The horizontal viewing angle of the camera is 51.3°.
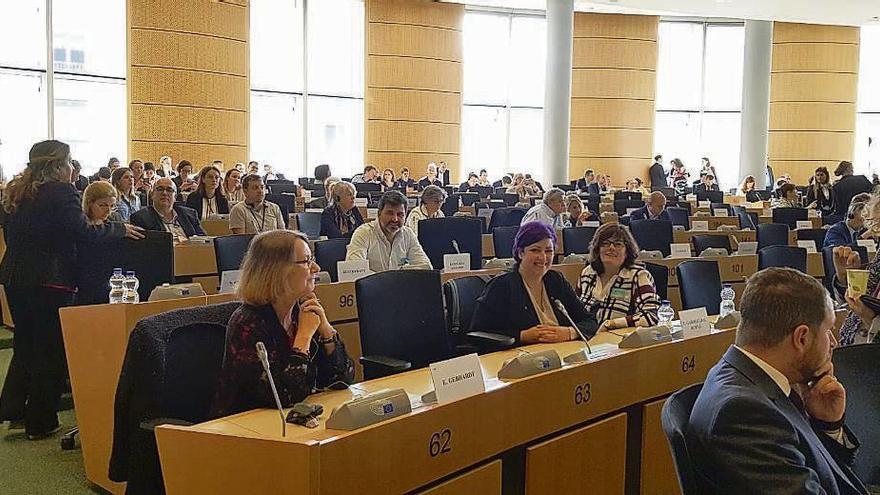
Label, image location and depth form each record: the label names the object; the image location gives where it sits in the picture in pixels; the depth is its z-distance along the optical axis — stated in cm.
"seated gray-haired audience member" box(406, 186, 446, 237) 784
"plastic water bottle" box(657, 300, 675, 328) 447
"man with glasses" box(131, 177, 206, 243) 649
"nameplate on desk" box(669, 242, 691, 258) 679
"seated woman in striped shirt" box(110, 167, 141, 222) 802
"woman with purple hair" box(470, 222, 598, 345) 442
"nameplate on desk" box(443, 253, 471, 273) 573
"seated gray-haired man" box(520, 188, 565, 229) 856
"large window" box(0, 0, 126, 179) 1412
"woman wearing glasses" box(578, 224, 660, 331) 478
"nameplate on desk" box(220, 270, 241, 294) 458
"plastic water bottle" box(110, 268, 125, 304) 432
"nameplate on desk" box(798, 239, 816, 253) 766
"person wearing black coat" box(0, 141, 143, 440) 466
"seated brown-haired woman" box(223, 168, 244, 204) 895
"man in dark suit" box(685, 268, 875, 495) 195
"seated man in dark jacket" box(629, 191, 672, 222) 992
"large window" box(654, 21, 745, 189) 2277
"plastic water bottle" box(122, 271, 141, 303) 420
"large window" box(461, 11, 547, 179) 2116
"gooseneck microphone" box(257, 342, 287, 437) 229
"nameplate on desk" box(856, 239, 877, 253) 689
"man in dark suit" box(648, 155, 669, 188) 2150
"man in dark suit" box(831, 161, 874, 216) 1151
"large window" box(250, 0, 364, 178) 1780
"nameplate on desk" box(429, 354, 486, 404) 262
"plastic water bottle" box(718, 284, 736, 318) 449
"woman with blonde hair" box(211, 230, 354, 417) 285
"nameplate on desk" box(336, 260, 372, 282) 524
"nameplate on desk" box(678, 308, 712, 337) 383
